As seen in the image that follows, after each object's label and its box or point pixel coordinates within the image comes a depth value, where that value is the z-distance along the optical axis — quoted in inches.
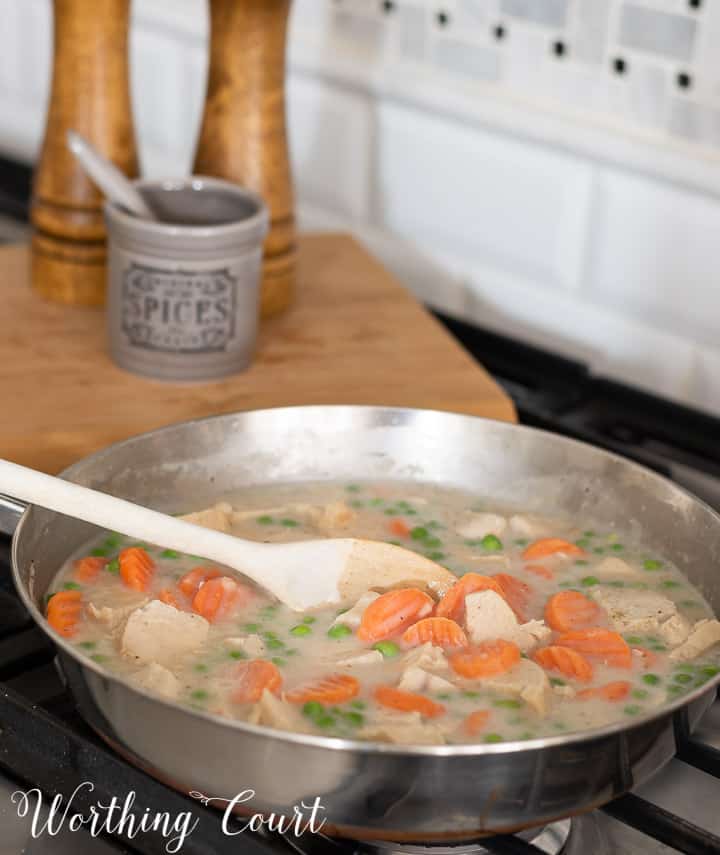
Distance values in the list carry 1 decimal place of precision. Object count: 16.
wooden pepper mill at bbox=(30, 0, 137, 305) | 47.5
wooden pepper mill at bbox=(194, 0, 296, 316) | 46.9
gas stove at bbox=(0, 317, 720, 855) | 32.6
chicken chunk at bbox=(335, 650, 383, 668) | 34.7
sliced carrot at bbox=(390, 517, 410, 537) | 39.3
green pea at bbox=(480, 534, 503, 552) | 38.9
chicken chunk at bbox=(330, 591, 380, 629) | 35.7
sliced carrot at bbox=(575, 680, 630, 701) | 34.3
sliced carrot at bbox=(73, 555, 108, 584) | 37.1
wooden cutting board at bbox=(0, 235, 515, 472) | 42.6
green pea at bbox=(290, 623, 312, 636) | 35.6
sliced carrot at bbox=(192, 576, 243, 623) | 36.2
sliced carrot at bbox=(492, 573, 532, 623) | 36.9
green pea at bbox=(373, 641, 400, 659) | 35.0
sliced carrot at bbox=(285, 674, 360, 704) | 33.7
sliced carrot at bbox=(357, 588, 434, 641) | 35.5
